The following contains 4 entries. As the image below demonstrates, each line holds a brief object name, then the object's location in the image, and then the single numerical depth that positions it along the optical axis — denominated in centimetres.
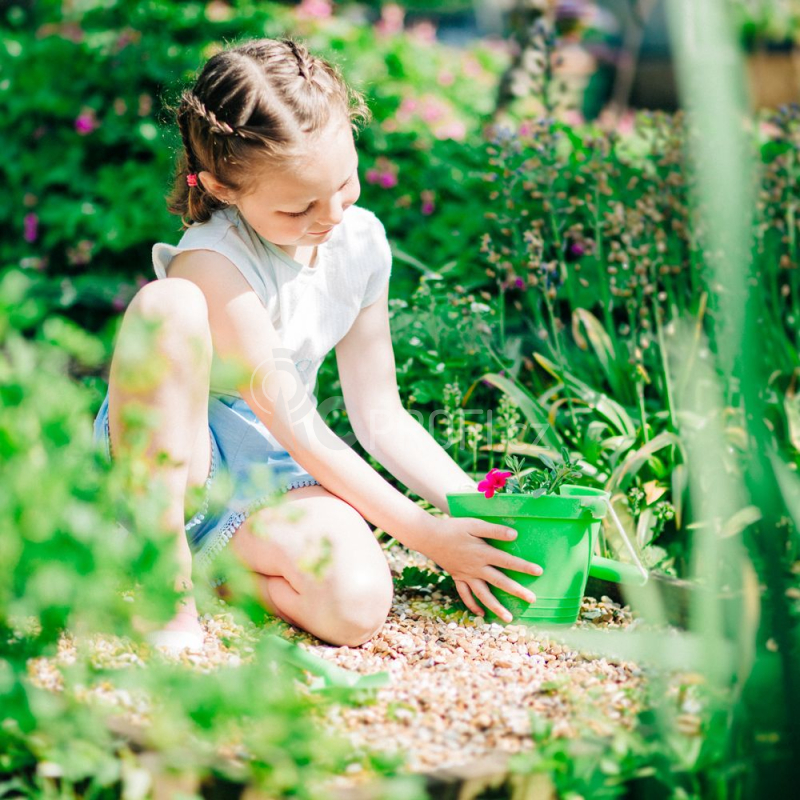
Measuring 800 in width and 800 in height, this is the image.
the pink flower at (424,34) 548
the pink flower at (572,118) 443
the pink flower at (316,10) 477
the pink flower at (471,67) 543
